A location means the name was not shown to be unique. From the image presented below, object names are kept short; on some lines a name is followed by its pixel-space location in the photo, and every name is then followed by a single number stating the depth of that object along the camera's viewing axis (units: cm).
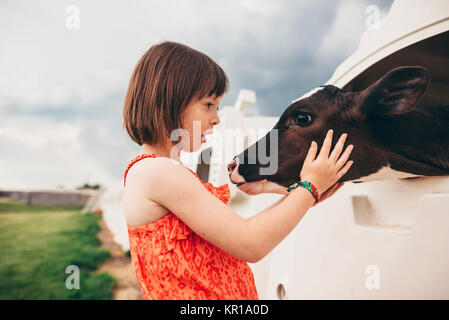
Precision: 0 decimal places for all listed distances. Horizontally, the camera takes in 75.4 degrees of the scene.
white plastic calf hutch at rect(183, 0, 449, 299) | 107
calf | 107
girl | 78
